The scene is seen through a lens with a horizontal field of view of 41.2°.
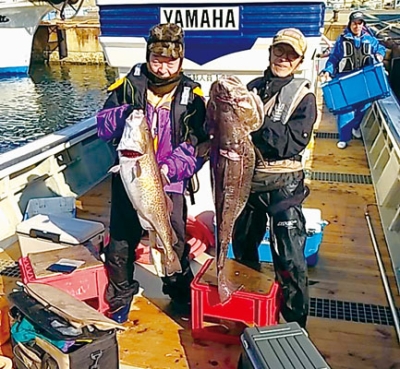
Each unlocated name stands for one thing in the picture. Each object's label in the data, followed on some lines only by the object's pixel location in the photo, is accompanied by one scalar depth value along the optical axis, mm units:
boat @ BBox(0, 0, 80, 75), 24047
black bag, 2291
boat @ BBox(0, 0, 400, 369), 2945
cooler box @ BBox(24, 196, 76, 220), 4188
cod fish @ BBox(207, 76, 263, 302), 2193
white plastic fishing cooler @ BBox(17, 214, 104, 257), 3434
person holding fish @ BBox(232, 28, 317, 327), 2490
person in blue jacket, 6785
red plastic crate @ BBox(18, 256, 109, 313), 2900
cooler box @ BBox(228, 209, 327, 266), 3643
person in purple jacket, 2621
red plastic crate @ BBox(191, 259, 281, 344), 2715
